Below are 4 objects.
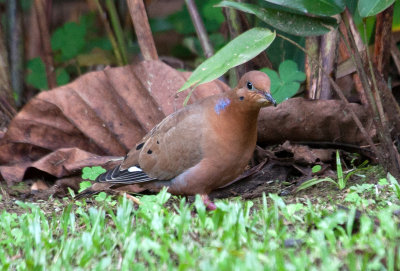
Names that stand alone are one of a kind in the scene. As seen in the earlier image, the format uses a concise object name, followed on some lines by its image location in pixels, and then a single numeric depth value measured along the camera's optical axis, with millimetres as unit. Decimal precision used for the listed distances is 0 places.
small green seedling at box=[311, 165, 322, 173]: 9398
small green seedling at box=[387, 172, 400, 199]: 7566
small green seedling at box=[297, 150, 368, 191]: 8453
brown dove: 8391
